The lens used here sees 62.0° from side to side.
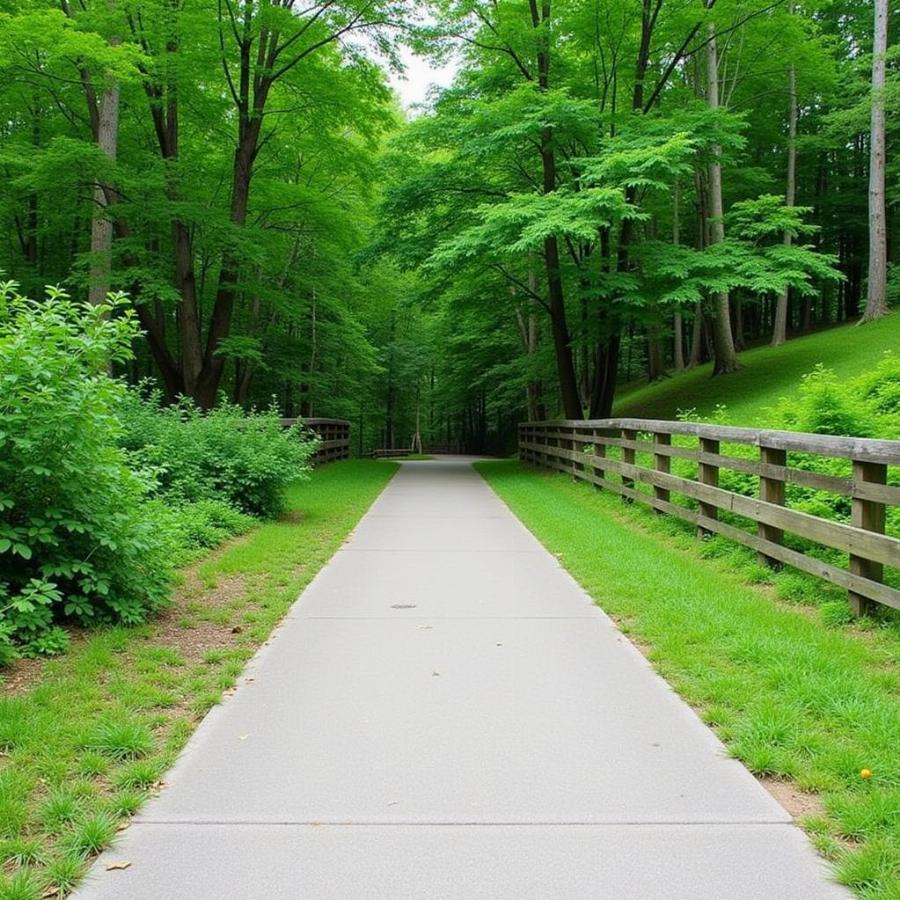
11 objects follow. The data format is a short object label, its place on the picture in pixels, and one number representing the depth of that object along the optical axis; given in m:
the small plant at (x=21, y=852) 2.41
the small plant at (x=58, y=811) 2.61
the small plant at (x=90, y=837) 2.49
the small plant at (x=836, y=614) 4.82
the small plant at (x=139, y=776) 2.94
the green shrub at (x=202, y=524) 6.86
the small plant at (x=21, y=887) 2.21
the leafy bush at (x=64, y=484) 4.41
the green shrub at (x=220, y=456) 9.00
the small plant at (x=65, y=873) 2.30
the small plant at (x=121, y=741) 3.19
